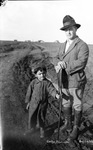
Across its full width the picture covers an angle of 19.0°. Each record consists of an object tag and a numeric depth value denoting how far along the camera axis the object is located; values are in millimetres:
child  4098
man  4023
